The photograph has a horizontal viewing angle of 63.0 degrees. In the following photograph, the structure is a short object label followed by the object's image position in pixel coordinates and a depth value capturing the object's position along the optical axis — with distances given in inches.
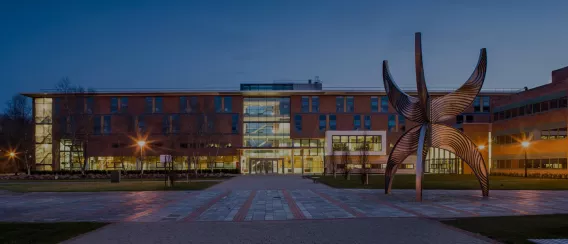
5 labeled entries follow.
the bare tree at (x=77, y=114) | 2514.4
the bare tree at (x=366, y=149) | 2724.9
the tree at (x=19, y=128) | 3105.3
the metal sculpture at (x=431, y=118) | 911.0
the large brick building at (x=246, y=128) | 3051.2
